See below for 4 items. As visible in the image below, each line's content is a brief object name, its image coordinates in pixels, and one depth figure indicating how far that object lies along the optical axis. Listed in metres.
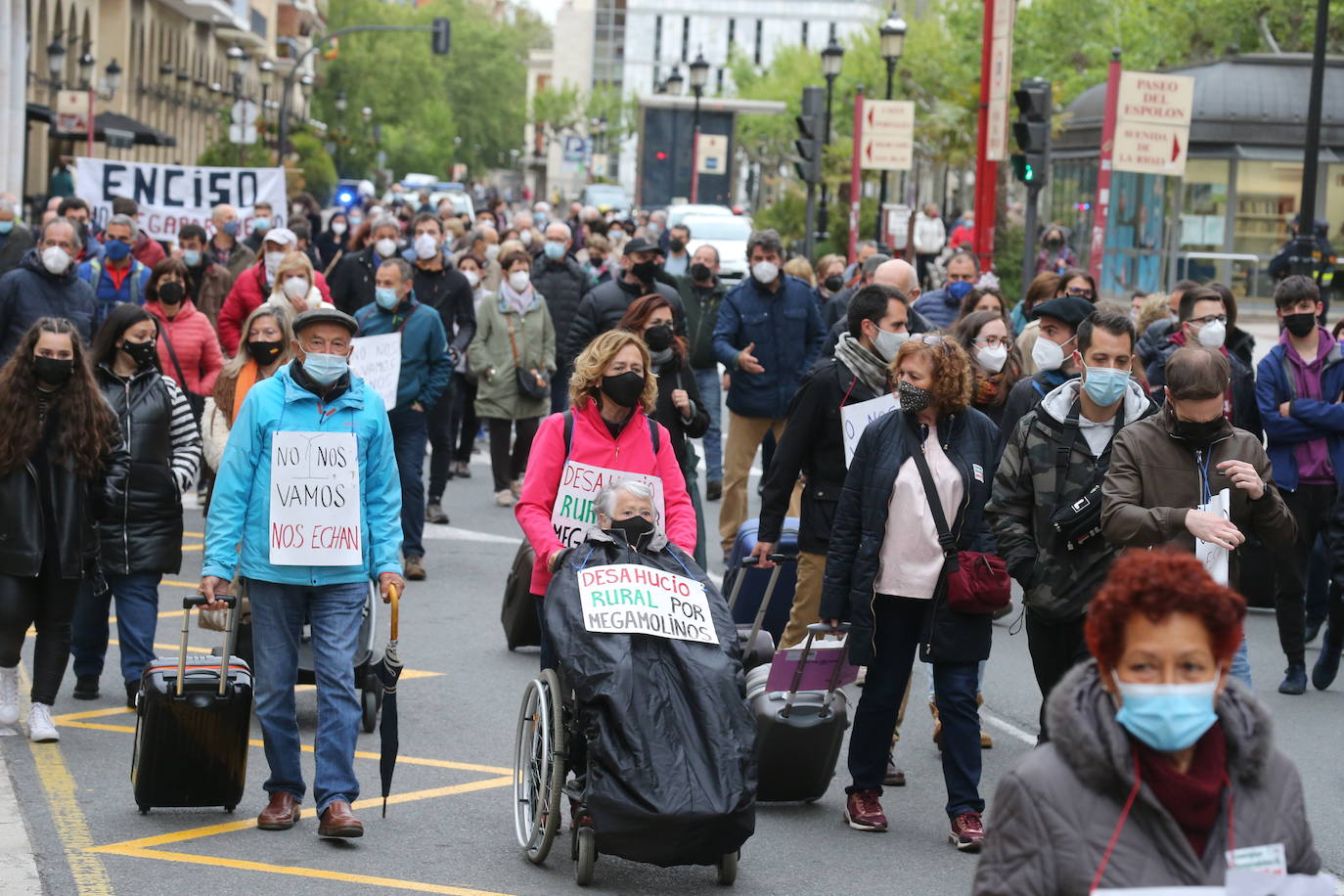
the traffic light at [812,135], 30.64
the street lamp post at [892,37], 30.83
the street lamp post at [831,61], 35.25
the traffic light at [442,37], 54.91
